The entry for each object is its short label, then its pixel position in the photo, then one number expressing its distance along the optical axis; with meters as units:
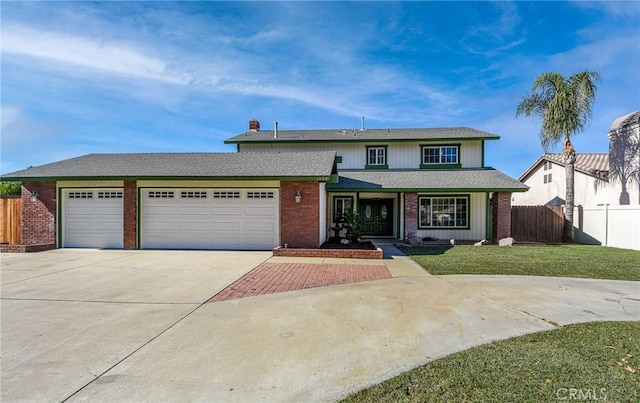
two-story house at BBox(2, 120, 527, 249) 12.02
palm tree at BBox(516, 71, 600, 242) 15.42
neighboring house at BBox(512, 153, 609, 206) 18.30
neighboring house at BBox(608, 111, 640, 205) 14.98
